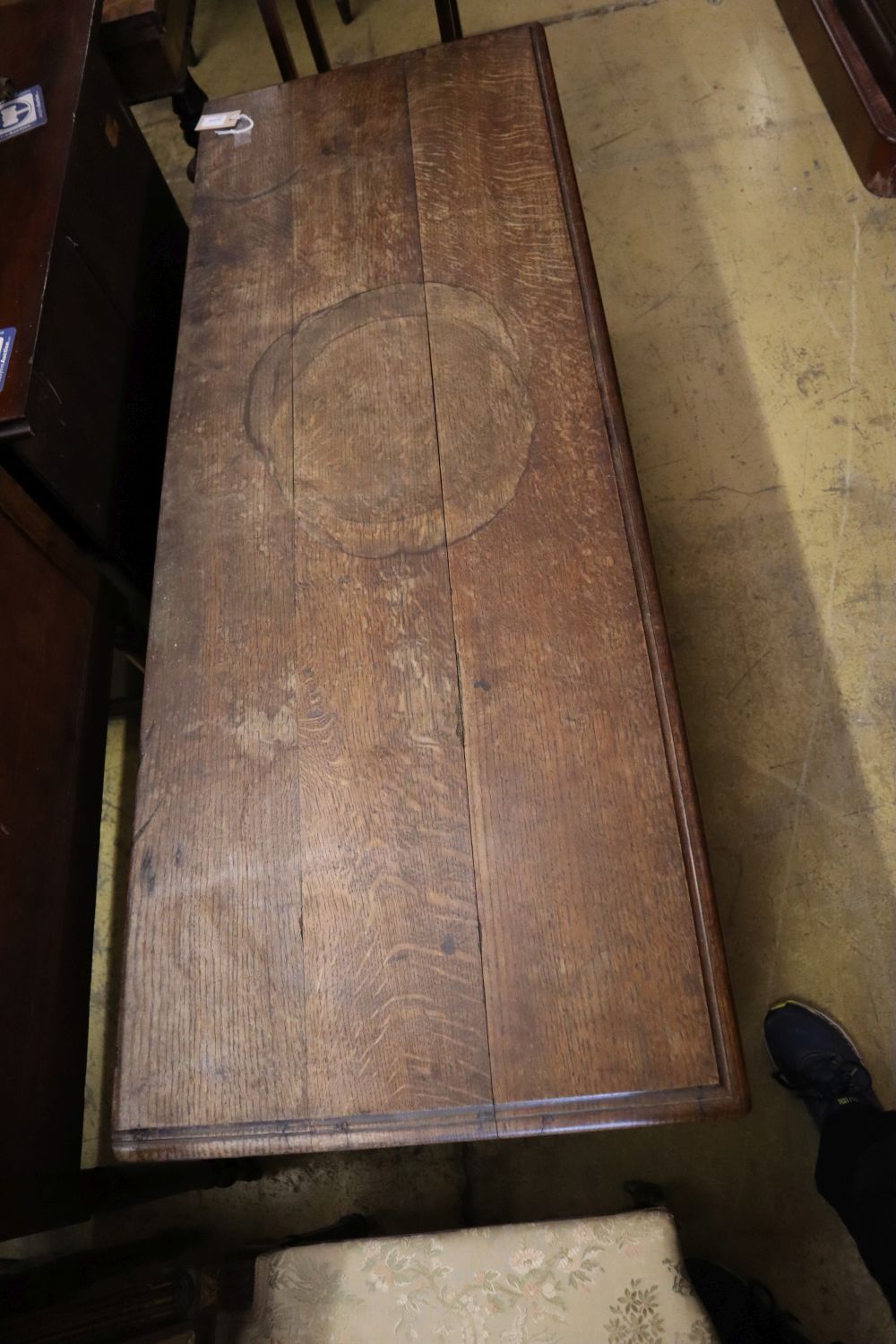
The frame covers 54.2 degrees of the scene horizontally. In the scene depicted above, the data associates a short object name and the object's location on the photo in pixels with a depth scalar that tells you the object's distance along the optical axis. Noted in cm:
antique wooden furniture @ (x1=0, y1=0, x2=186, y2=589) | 141
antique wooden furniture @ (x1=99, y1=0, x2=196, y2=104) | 171
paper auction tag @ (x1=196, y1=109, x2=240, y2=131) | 167
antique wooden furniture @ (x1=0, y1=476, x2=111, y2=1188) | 122
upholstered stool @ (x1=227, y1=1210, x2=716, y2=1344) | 106
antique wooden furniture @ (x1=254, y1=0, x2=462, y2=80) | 208
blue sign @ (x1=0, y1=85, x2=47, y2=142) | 158
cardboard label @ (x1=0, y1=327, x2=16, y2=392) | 136
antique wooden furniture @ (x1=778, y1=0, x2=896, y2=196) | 216
